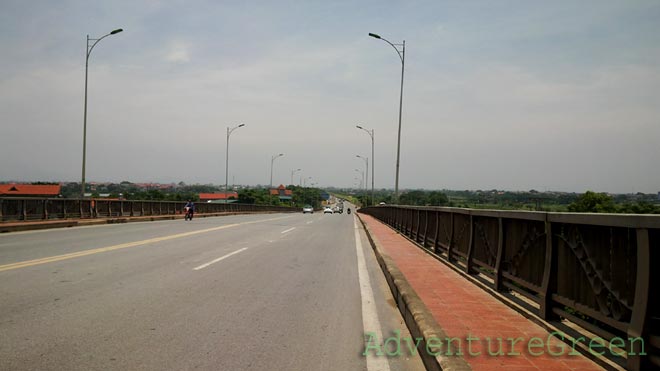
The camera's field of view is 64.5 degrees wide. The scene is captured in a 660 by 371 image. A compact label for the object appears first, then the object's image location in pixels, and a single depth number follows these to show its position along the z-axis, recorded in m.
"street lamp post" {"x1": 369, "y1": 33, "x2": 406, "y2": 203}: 29.92
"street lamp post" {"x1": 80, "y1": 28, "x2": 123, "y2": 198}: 28.45
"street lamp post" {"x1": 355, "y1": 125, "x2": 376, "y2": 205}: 57.01
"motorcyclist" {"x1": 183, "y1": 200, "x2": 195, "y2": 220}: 37.28
